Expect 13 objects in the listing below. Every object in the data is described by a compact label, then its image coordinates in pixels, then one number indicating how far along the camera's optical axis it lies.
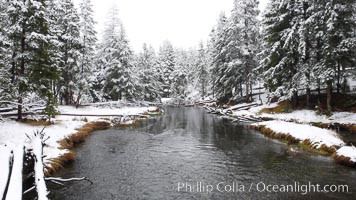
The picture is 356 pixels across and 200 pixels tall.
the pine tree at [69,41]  32.22
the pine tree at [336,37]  21.62
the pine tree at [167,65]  89.38
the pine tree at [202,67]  75.50
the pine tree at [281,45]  26.67
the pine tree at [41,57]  18.94
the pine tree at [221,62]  44.97
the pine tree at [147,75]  59.67
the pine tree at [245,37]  39.59
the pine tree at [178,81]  82.88
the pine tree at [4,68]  17.12
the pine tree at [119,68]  43.25
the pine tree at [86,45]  34.50
